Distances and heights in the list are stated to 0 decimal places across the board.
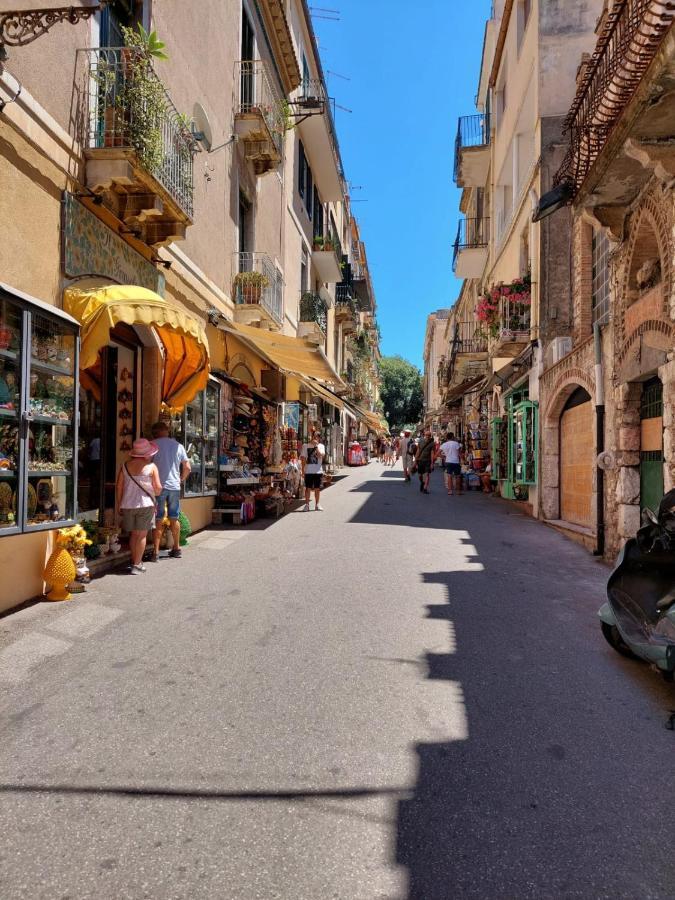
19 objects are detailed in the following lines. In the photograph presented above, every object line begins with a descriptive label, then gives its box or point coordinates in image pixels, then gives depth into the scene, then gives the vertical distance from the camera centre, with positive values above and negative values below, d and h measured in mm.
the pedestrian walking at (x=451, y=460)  17234 -160
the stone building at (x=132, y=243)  5117 +2752
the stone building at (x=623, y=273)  5543 +2430
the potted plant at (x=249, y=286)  12508 +3491
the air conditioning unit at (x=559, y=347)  11570 +2086
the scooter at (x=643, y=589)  3883 -930
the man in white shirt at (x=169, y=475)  7453 -272
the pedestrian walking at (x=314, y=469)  13023 -330
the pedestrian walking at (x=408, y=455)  21448 -29
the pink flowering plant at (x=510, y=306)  13723 +3487
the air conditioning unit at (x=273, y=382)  15219 +1814
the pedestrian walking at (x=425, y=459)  17359 -137
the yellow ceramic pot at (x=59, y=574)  5559 -1126
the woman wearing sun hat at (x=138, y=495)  6578 -462
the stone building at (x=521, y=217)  12727 +6259
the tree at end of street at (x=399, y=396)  72812 +7084
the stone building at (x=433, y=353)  64288 +12098
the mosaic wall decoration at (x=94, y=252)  6133 +2309
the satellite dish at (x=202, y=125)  9895 +5607
